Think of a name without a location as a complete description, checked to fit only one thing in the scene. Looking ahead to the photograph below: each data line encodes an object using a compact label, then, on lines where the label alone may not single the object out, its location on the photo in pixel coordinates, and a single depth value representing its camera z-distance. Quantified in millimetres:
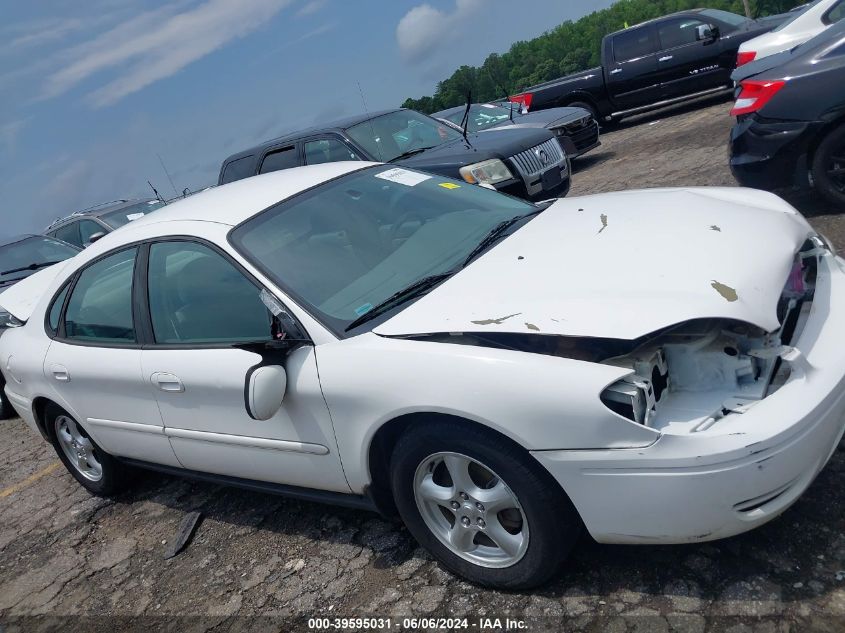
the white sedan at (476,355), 2225
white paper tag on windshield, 3926
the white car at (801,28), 7426
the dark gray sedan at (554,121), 10438
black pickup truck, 12570
